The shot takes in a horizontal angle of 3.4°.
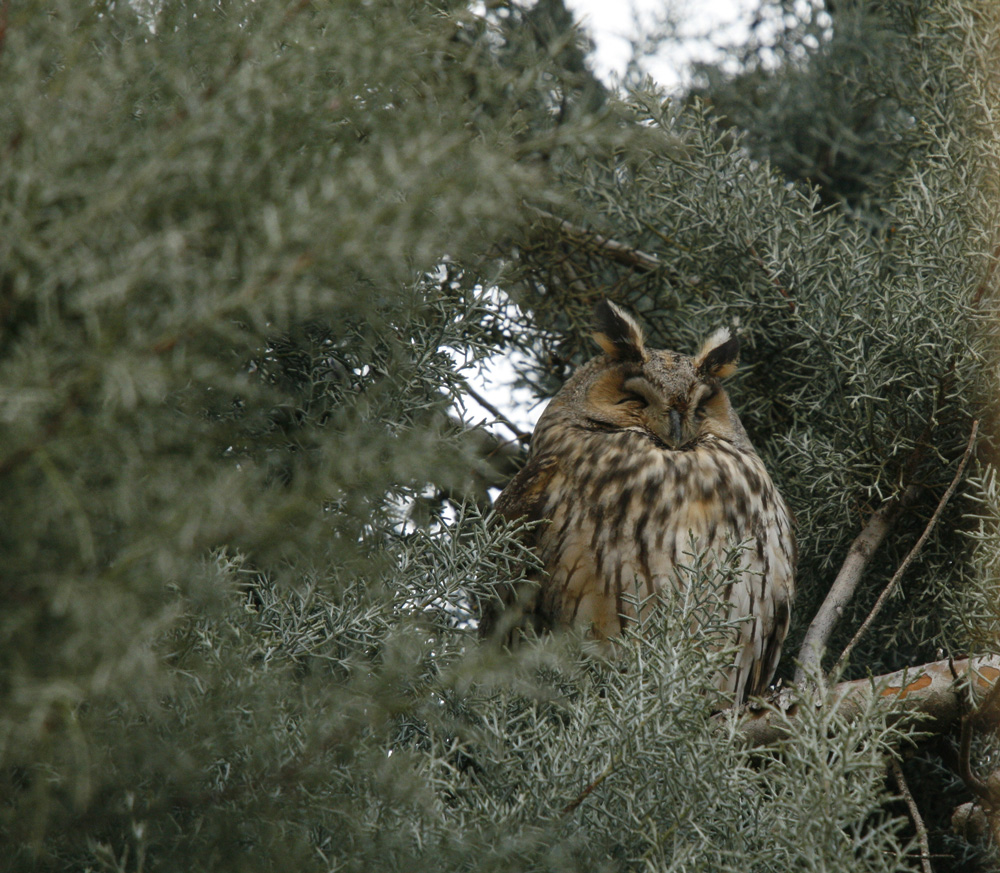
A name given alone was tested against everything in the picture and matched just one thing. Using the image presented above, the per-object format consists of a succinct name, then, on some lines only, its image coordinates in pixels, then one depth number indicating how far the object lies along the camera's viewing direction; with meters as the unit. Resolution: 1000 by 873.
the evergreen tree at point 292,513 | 7.10
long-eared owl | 11.21
